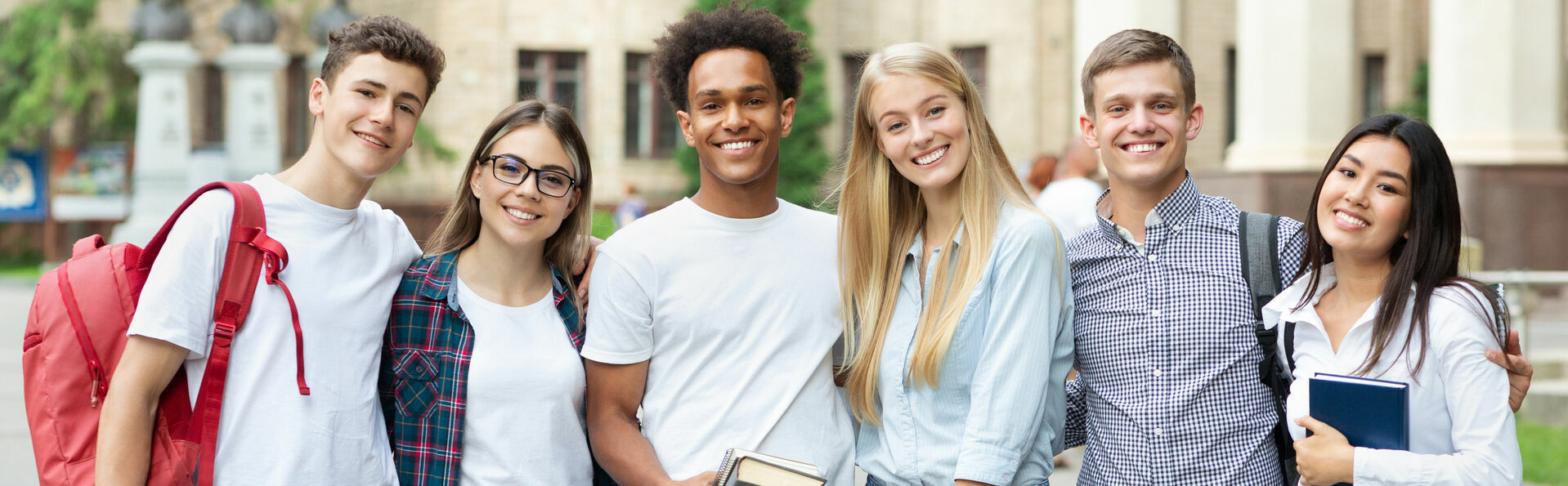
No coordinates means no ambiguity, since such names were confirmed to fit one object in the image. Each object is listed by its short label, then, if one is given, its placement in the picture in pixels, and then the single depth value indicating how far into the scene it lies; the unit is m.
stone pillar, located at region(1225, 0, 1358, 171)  14.42
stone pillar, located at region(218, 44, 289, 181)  17.91
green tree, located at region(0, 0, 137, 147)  23.39
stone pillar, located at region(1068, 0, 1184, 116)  15.45
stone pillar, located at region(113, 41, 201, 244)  17.70
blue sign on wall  24.20
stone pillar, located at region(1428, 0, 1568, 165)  13.48
